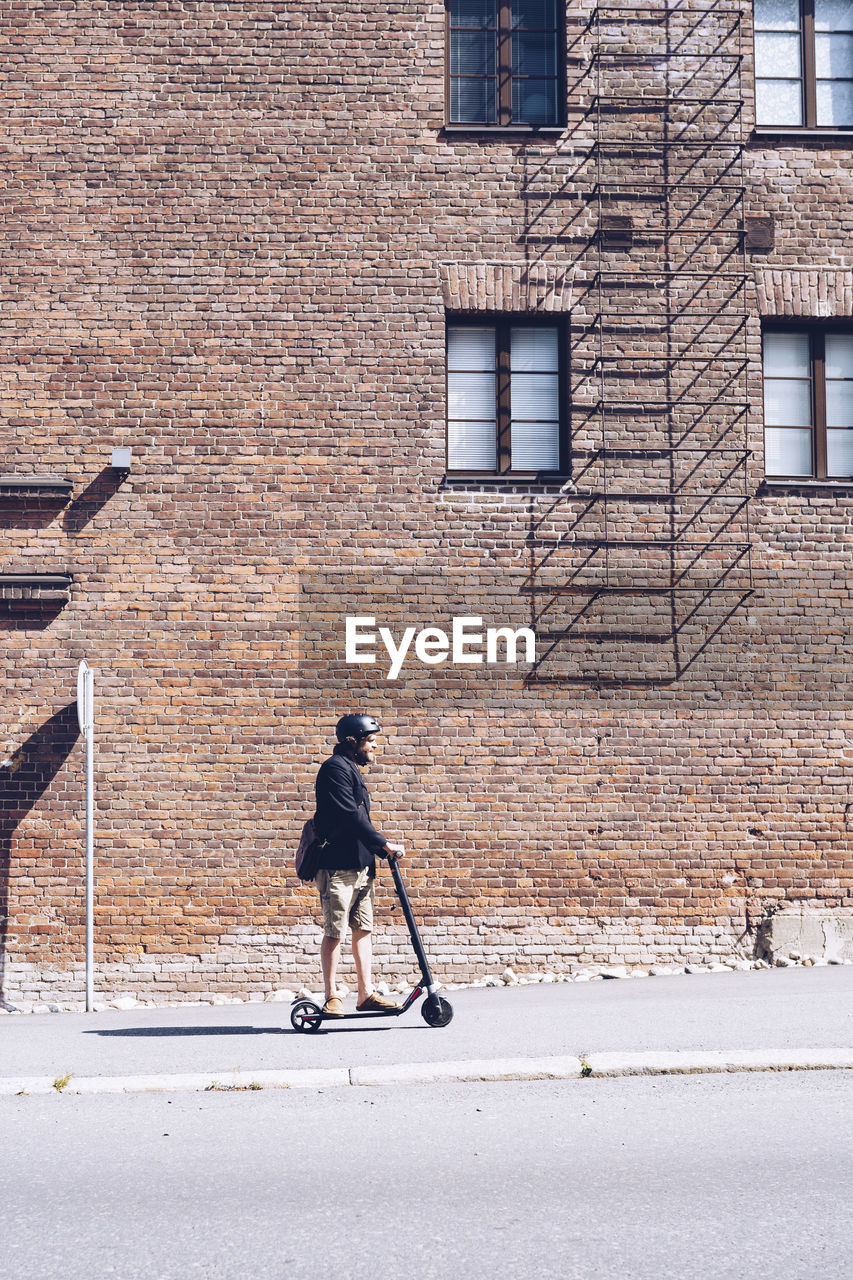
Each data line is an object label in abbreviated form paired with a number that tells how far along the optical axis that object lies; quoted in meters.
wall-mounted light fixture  10.73
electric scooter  7.75
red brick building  10.68
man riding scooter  7.96
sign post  9.95
